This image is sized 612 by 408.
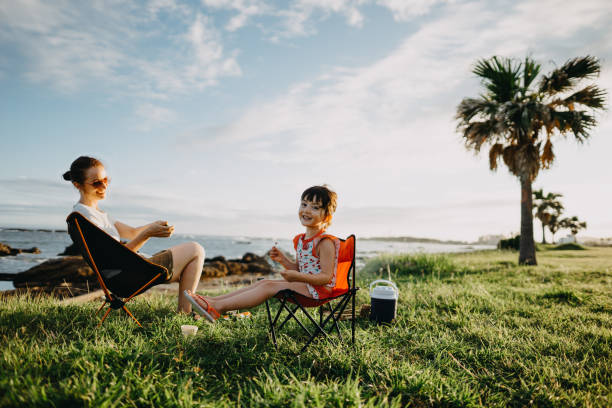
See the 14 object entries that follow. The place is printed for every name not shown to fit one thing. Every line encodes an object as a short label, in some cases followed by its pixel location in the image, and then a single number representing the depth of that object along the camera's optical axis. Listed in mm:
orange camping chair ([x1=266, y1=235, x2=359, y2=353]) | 2568
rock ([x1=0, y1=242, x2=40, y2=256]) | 20333
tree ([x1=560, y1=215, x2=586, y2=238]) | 36469
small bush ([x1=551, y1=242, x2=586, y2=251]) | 19330
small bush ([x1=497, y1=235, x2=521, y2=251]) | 18617
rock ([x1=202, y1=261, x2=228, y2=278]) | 12514
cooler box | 3531
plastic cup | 2623
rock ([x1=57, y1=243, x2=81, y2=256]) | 21298
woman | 2820
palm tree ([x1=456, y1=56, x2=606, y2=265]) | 9039
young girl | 2463
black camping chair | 2547
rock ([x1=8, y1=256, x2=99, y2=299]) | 9481
